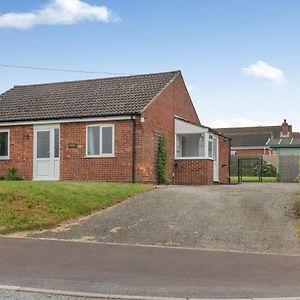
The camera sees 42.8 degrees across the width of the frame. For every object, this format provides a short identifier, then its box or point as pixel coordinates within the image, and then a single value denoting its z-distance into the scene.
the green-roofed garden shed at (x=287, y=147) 27.05
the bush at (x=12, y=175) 17.09
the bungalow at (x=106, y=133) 15.92
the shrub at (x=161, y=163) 16.90
